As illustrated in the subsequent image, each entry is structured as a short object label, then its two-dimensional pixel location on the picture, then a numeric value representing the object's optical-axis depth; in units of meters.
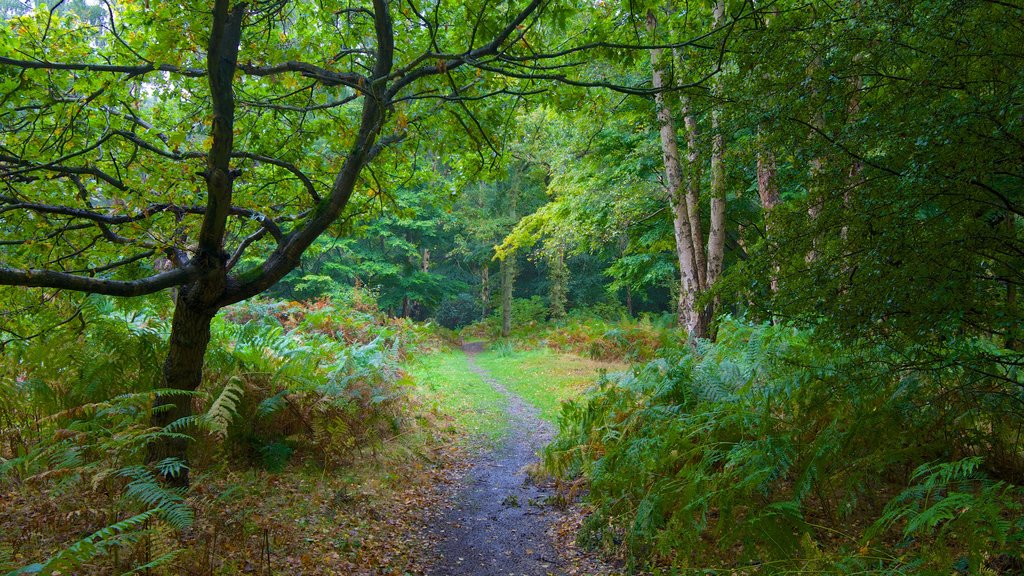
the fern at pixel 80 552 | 2.18
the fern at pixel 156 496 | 2.90
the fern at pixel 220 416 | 3.79
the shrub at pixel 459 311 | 36.22
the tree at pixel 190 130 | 3.79
